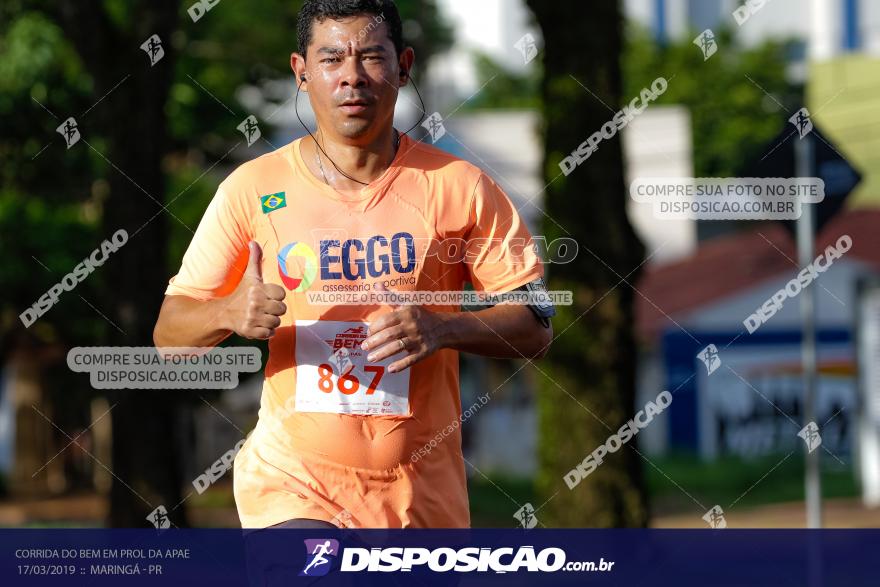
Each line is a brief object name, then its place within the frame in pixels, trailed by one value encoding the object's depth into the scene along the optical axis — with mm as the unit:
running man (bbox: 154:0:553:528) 7434
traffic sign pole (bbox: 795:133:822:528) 14148
